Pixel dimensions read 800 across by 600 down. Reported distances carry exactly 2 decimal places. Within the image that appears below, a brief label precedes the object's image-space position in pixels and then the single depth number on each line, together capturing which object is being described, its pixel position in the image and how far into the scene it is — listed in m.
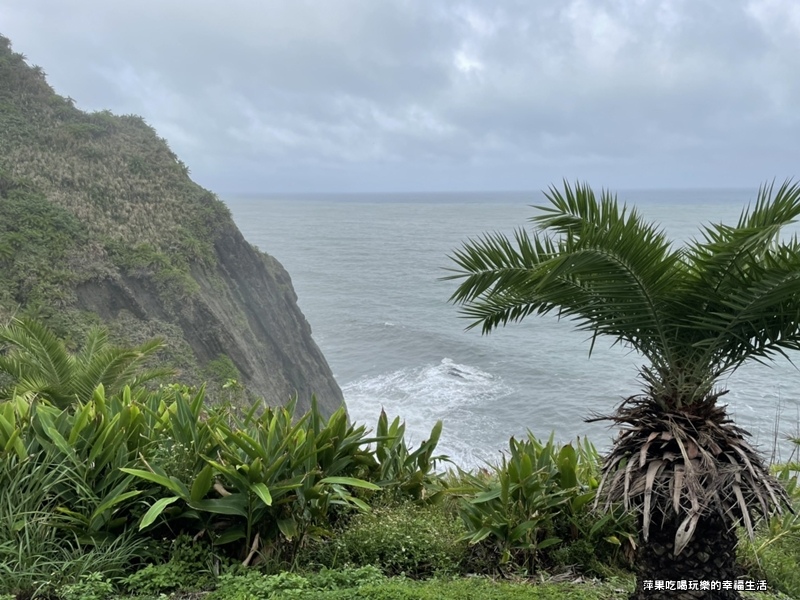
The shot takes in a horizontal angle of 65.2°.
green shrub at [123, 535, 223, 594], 3.88
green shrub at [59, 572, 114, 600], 3.64
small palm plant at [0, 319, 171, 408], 7.33
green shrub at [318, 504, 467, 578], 4.50
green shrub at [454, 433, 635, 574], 4.57
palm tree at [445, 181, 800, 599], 3.48
